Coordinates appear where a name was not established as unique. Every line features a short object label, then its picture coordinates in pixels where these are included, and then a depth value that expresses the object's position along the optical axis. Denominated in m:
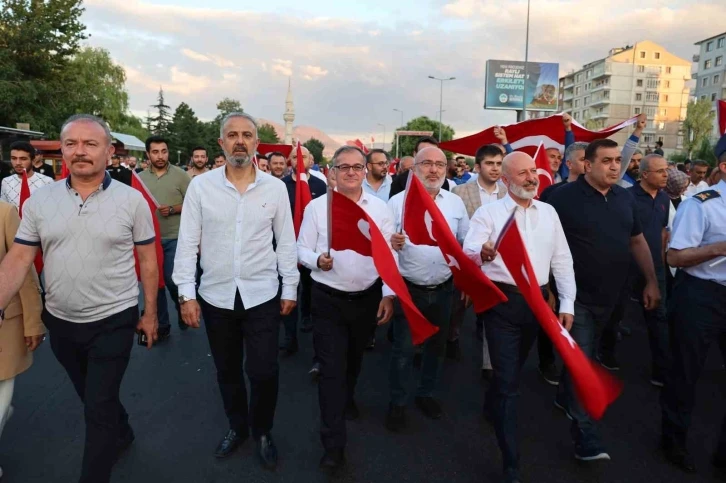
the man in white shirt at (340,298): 3.49
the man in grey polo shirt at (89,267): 2.89
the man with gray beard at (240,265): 3.37
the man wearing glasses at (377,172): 6.46
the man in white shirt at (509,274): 3.27
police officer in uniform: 3.38
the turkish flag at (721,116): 4.28
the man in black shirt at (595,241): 3.62
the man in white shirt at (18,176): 6.58
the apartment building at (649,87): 90.25
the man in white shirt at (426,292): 4.08
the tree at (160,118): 83.31
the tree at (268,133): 100.72
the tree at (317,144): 112.31
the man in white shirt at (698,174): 9.72
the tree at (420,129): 90.75
